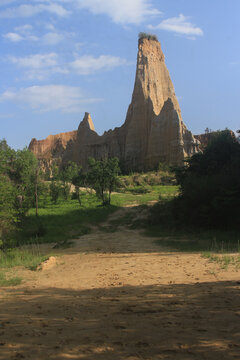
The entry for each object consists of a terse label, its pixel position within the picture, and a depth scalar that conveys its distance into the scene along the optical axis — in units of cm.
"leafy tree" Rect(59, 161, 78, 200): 3162
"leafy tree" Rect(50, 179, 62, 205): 2950
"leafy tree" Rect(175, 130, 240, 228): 1465
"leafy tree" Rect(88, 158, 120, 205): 2820
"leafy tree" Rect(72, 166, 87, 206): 3222
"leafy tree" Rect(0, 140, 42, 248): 1252
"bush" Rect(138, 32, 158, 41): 5819
